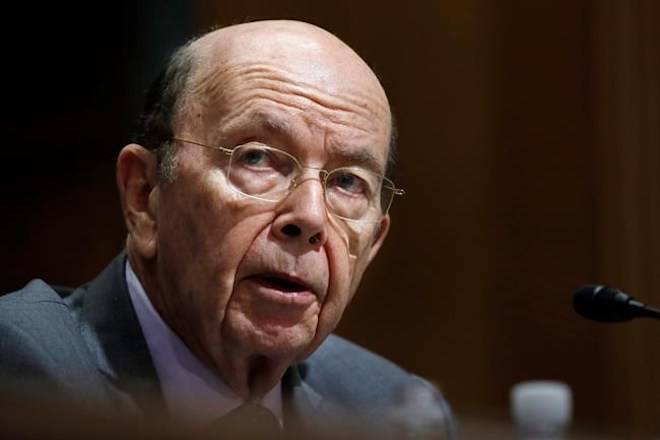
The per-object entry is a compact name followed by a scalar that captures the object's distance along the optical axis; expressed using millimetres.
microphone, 2236
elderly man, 2244
